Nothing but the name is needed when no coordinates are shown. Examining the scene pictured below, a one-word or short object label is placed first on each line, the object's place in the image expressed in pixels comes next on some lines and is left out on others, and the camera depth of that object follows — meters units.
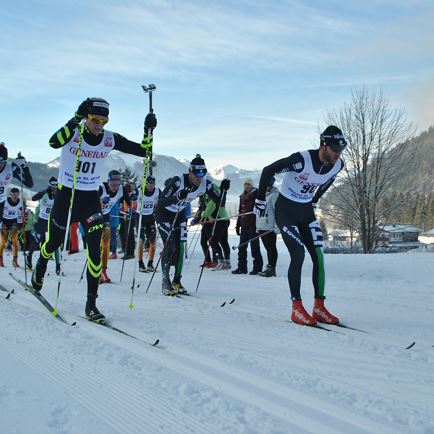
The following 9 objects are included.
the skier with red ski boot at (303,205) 4.82
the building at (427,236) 86.33
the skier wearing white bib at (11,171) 7.48
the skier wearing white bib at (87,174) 4.87
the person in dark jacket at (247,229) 9.86
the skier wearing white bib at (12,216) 12.22
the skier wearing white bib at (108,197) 8.59
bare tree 24.91
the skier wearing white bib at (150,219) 10.69
